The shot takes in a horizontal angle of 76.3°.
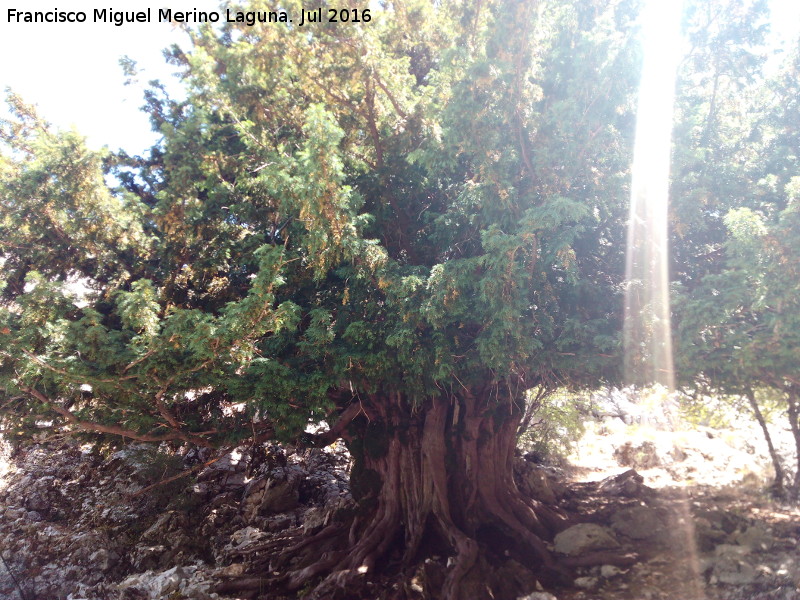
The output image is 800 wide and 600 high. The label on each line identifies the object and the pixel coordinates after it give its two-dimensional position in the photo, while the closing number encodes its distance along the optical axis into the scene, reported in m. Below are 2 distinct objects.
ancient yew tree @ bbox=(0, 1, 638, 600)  5.59
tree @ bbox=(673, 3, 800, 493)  5.14
